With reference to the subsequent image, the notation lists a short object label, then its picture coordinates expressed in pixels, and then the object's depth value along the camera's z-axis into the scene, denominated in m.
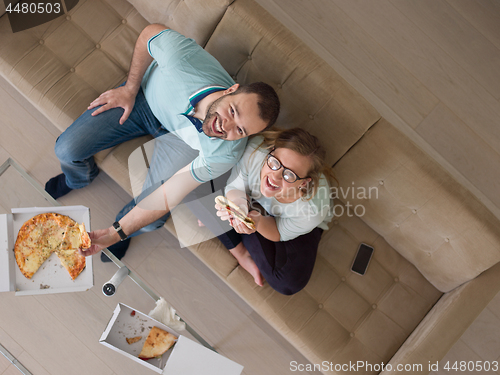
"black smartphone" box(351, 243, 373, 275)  1.77
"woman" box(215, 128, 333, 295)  1.35
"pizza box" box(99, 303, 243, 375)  1.31
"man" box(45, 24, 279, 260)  1.30
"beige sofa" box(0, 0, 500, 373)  1.49
